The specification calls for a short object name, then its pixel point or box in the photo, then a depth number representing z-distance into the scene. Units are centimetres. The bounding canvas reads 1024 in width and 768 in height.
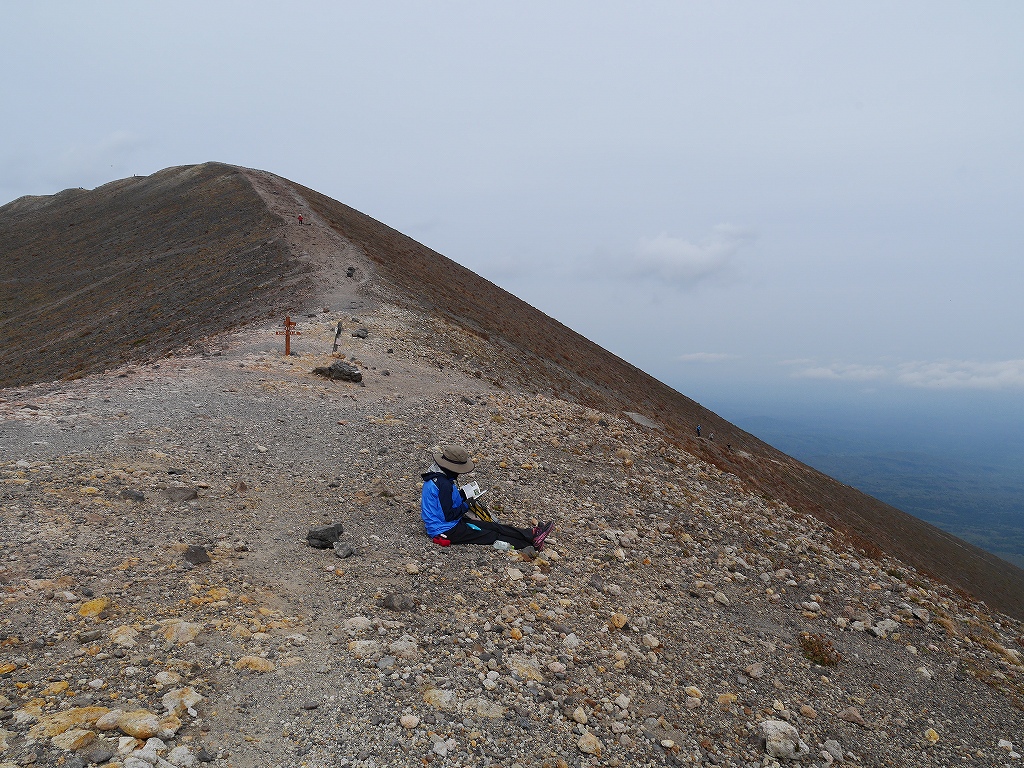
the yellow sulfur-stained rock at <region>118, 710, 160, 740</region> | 446
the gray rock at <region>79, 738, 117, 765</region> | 419
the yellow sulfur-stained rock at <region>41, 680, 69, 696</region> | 475
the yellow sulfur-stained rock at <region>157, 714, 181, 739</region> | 455
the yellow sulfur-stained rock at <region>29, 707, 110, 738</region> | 435
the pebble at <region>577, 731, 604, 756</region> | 540
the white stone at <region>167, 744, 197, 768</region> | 436
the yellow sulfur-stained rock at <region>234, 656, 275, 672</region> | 554
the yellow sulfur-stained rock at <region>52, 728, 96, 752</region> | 424
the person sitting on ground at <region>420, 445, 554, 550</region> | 867
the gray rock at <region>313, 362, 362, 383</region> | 1603
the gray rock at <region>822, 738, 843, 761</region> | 612
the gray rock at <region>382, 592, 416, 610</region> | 695
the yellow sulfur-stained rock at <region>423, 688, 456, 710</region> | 551
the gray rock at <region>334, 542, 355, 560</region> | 798
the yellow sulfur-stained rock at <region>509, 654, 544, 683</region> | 616
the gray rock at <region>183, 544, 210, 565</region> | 720
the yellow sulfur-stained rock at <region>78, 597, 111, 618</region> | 584
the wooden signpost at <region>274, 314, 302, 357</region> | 1730
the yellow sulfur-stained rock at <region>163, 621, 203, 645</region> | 568
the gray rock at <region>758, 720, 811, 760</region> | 591
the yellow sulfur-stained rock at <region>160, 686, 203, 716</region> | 484
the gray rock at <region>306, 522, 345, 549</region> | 822
